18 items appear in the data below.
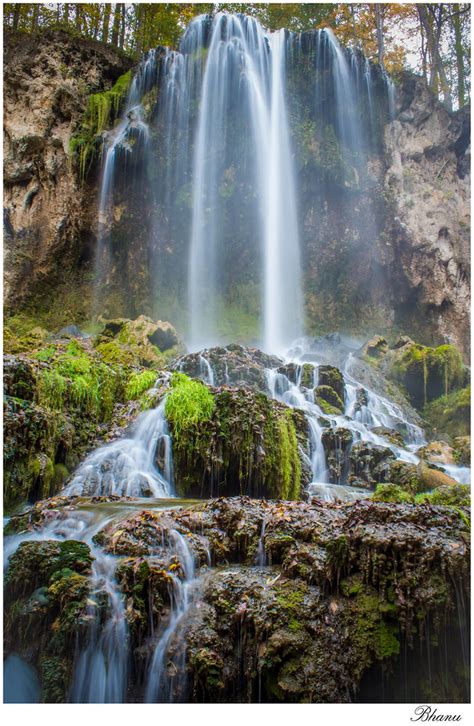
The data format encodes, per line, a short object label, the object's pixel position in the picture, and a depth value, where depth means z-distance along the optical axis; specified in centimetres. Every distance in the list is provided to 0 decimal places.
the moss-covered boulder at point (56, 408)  402
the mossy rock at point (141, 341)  937
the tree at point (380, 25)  1467
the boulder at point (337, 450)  623
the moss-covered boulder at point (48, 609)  238
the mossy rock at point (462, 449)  723
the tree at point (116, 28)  1523
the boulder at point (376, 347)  1185
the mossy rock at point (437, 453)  704
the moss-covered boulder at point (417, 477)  537
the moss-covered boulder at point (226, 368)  815
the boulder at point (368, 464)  594
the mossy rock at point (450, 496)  430
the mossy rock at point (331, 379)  887
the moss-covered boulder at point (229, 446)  477
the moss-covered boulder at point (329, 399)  823
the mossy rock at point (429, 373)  1030
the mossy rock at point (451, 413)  891
